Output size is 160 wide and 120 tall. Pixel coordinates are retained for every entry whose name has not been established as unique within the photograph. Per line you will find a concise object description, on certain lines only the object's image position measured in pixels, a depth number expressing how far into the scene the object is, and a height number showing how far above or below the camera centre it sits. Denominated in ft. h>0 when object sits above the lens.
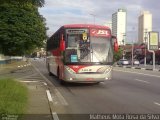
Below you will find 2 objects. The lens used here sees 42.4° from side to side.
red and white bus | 34.90 +0.23
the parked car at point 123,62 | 130.08 -5.40
